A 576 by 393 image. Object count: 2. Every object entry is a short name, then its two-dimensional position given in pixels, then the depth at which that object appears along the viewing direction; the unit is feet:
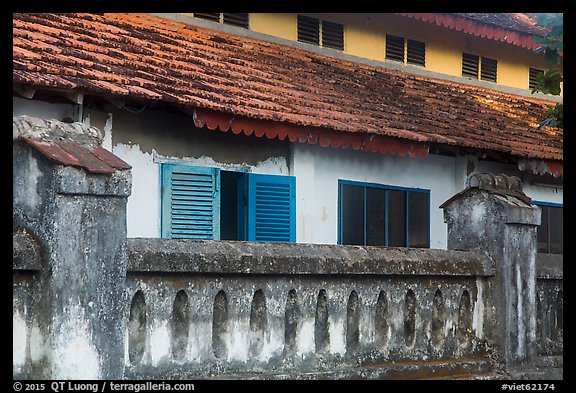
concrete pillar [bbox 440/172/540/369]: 28.91
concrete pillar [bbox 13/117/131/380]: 20.11
